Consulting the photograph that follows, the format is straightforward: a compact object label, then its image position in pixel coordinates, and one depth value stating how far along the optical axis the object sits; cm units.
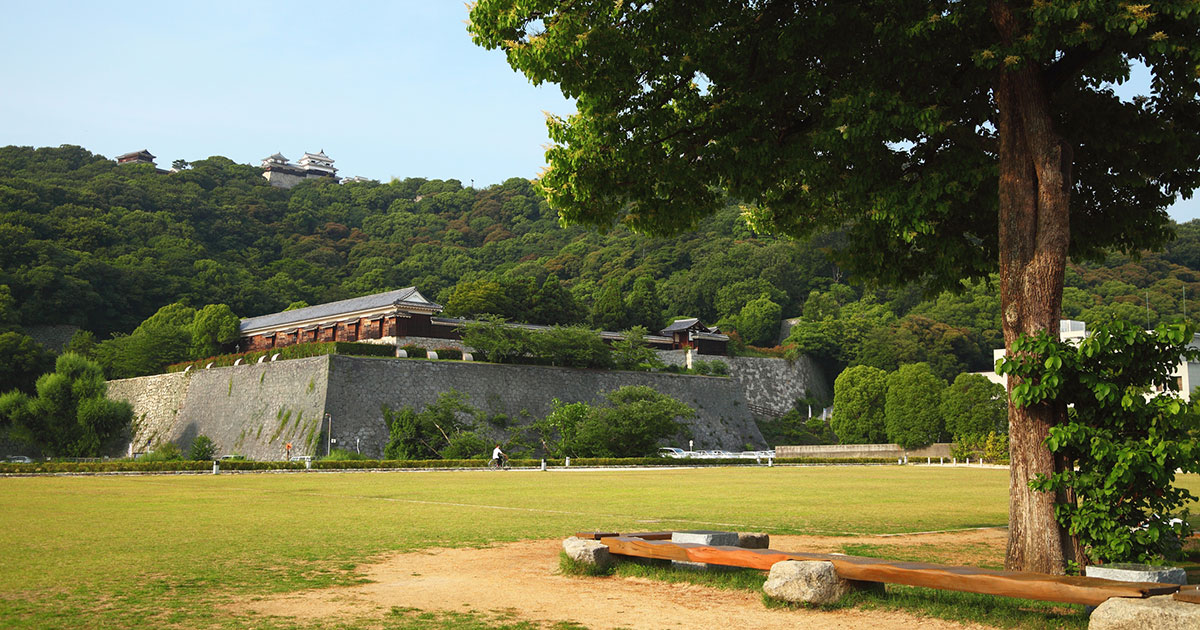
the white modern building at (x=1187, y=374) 5832
